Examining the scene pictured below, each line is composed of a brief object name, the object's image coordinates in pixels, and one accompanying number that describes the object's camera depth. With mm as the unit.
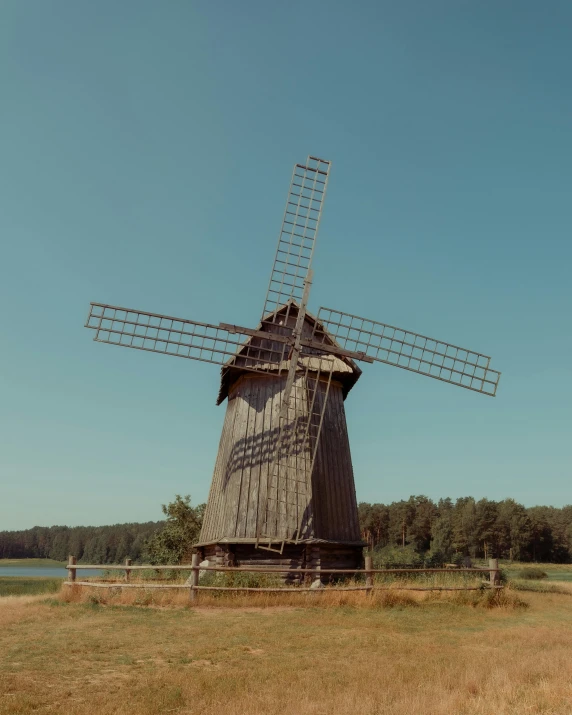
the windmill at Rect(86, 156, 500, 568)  17547
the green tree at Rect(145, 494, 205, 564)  27234
